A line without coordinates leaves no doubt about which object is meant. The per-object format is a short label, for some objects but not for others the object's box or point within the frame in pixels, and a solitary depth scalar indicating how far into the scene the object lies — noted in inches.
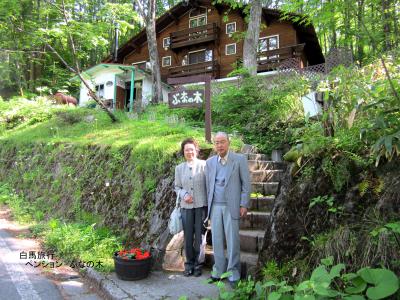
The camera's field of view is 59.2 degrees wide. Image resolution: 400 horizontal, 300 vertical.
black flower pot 180.9
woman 185.8
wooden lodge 814.5
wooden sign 261.9
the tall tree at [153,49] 653.7
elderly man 165.8
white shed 876.6
